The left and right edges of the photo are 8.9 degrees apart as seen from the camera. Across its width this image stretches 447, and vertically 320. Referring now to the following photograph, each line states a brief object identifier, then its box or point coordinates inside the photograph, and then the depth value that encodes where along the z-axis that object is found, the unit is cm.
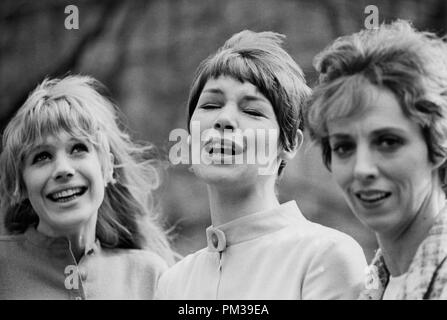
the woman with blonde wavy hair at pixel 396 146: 363
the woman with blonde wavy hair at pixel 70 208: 396
